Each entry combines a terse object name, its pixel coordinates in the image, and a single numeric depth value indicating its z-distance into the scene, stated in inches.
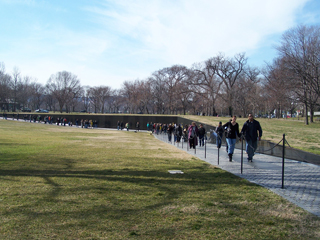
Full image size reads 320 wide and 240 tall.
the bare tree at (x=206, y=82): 2095.1
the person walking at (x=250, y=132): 414.6
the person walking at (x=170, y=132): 948.0
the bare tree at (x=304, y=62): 1143.9
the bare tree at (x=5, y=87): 3102.9
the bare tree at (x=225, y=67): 2092.8
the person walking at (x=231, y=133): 433.4
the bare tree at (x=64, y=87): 3518.7
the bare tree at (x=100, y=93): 4015.8
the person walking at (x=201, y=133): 724.7
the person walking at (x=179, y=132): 810.8
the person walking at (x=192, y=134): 617.6
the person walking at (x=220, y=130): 607.0
